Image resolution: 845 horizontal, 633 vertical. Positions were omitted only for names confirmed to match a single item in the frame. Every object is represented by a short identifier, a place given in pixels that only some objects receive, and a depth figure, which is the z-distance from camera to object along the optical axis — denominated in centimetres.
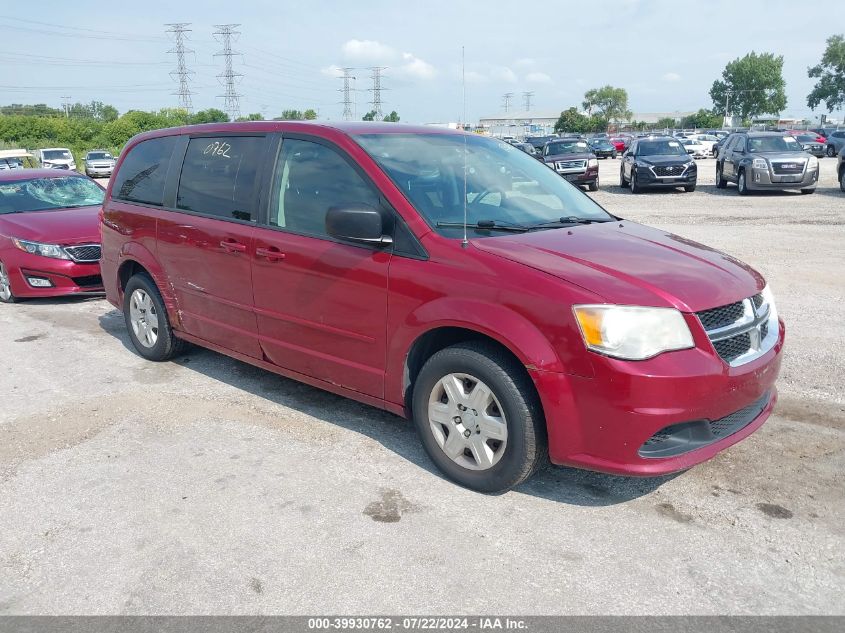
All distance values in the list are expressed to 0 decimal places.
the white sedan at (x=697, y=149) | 4569
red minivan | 334
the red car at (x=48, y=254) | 841
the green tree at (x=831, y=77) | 12900
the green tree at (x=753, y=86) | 13275
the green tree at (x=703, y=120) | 10925
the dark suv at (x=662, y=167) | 2102
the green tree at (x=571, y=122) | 10256
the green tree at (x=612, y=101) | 15462
